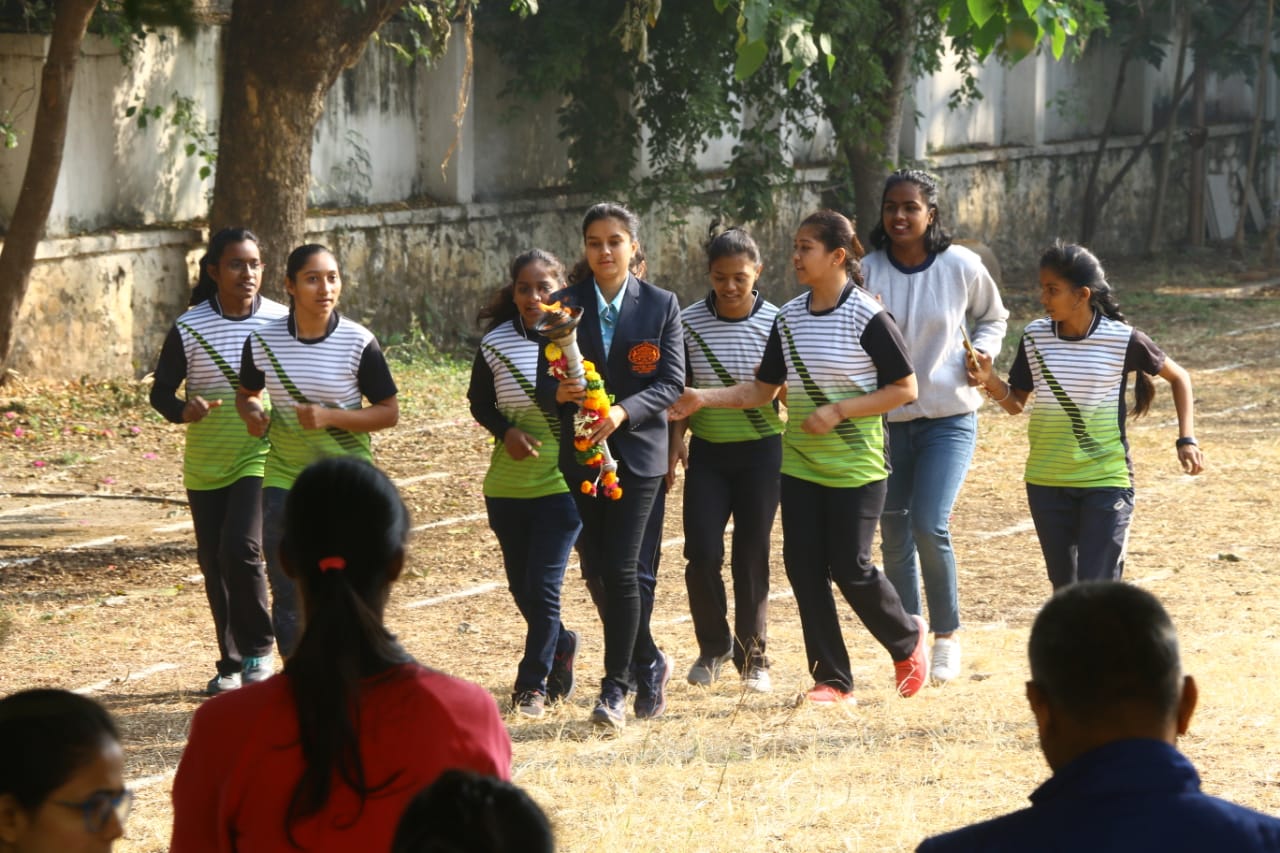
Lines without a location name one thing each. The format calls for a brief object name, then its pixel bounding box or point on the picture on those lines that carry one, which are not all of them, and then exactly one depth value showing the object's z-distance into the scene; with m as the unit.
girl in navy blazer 12.13
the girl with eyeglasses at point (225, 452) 13.30
